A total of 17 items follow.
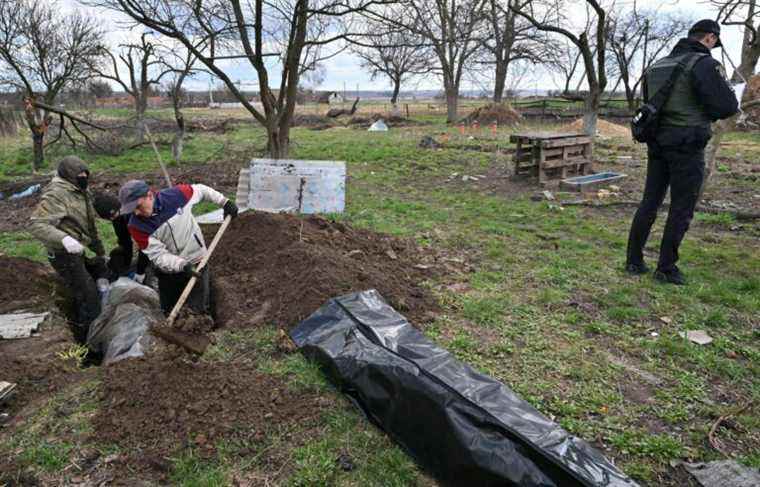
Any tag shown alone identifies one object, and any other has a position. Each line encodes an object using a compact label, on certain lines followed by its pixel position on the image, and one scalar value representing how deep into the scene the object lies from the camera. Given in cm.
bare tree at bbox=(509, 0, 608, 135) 1072
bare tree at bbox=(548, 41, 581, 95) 2035
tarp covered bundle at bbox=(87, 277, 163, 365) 342
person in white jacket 352
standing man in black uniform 382
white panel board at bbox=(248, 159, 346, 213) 679
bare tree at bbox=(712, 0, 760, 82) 574
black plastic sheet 195
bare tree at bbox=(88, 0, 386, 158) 640
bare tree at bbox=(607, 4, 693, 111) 2689
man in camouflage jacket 382
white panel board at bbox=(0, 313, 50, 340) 357
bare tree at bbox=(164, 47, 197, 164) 1180
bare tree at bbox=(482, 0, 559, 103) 1958
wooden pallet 891
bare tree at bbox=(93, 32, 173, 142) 1270
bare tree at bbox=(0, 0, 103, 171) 1102
